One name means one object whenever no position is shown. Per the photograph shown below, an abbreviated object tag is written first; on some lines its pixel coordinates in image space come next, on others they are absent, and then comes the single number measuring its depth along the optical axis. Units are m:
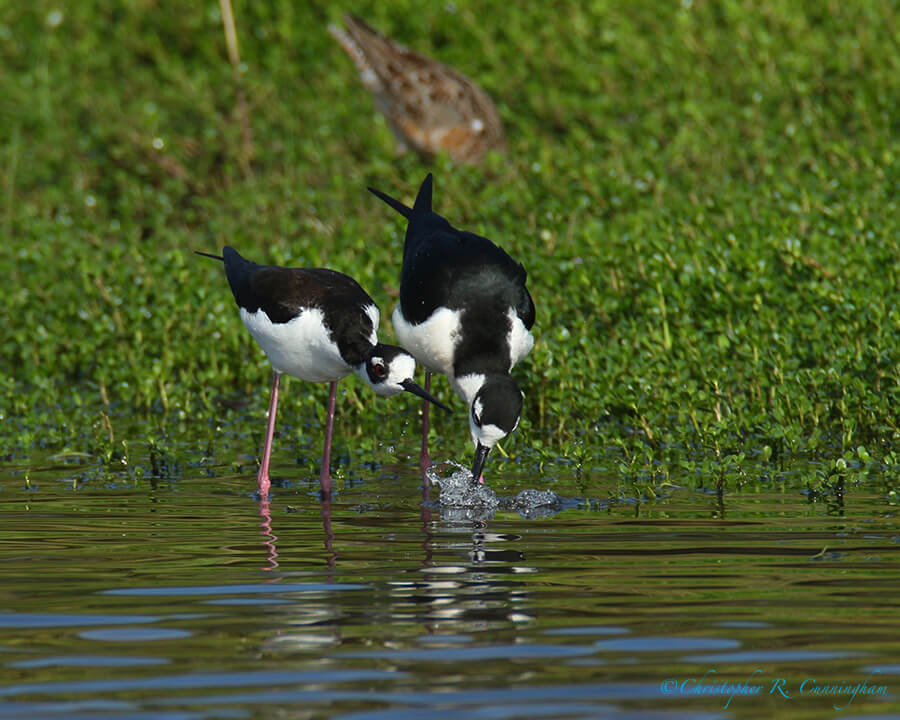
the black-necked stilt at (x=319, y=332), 14.50
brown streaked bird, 27.73
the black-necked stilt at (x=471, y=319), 14.28
